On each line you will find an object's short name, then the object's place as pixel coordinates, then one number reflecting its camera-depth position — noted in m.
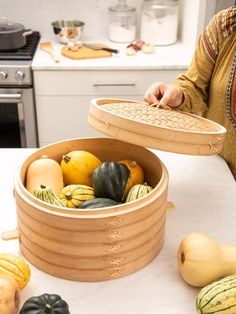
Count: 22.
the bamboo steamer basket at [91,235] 0.85
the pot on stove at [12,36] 2.36
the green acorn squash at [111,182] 0.98
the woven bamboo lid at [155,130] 0.93
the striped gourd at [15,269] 0.84
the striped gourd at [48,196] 0.91
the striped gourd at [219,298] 0.75
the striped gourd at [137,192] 0.96
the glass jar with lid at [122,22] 2.63
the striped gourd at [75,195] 0.96
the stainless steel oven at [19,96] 2.29
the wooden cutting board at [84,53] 2.37
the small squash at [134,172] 1.06
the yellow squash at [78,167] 1.06
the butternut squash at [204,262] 0.86
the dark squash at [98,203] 0.92
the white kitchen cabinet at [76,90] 2.35
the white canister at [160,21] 2.58
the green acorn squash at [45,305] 0.76
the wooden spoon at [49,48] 2.36
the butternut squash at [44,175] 1.01
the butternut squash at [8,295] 0.76
